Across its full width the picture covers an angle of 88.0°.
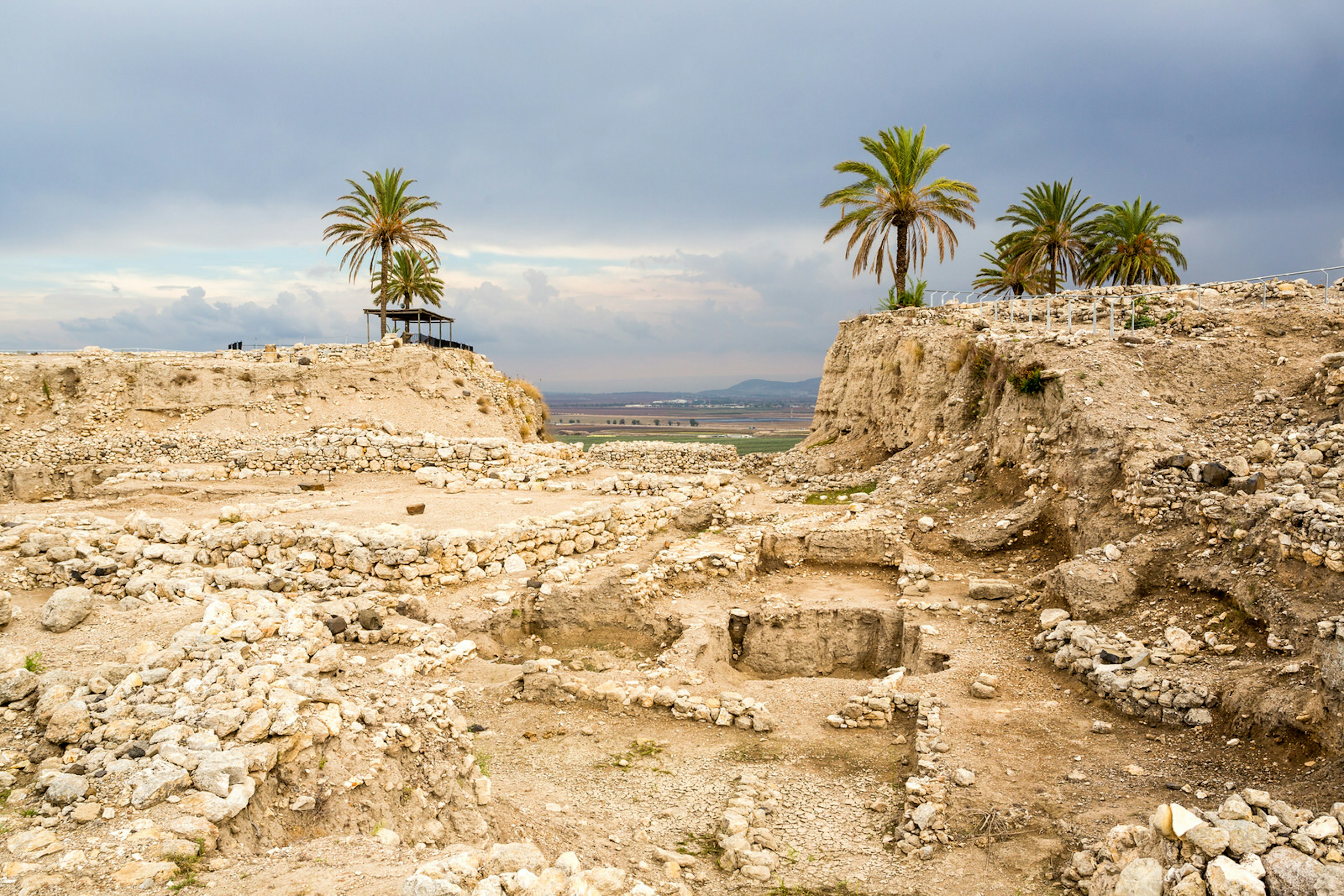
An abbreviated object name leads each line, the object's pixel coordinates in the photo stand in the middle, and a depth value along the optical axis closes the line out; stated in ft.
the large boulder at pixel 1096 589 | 34.73
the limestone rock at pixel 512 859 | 16.61
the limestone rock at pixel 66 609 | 26.94
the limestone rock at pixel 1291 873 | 14.60
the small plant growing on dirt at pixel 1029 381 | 51.85
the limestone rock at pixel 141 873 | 14.66
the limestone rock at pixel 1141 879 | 16.25
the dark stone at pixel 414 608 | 38.17
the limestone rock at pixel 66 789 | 16.99
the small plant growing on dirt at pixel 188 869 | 15.06
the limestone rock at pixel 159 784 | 17.08
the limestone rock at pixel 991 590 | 40.93
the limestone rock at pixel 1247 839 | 15.80
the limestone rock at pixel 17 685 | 20.98
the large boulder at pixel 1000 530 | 46.98
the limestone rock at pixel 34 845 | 15.03
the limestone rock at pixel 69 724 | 19.44
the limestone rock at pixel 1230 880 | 14.85
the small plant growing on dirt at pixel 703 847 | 22.29
